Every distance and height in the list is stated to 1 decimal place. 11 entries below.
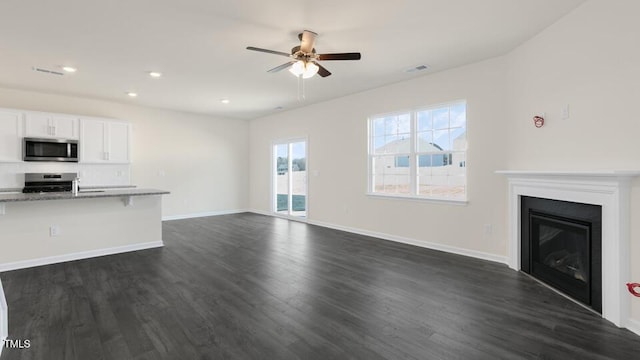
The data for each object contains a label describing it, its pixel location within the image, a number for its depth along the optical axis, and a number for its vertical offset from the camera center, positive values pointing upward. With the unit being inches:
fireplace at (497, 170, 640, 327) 93.9 -14.7
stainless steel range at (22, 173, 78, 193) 216.1 -1.8
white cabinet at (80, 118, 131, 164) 231.0 +30.8
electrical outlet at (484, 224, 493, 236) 160.7 -27.6
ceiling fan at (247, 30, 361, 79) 125.6 +52.3
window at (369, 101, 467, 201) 176.2 +16.8
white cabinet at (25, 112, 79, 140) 209.8 +39.4
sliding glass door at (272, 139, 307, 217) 289.7 +1.0
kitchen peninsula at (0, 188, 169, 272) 146.6 -25.3
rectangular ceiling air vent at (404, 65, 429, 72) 170.6 +64.5
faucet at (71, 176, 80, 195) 168.9 -4.2
